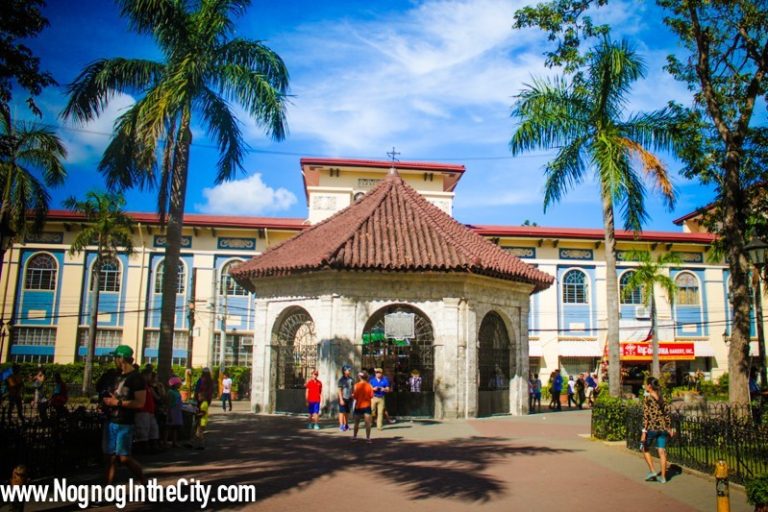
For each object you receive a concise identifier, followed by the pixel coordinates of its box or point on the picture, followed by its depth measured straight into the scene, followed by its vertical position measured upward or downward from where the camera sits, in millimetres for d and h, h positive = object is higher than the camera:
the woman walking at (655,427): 10625 -1132
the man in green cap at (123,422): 8797 -1052
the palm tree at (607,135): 16797 +6467
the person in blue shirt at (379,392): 17062 -1009
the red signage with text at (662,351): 36906 +673
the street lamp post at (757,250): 13352 +2504
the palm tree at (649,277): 32219 +4510
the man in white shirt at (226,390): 24609 -1510
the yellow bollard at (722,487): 6703 -1371
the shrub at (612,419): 15195 -1432
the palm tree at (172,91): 15547 +6909
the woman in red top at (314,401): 17438 -1318
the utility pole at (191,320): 28167 +1439
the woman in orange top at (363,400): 14742 -1114
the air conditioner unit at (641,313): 39719 +3164
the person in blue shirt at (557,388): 27234 -1245
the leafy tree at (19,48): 11594 +5769
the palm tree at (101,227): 33062 +6702
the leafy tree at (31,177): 25031 +7009
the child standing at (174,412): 13766 -1355
